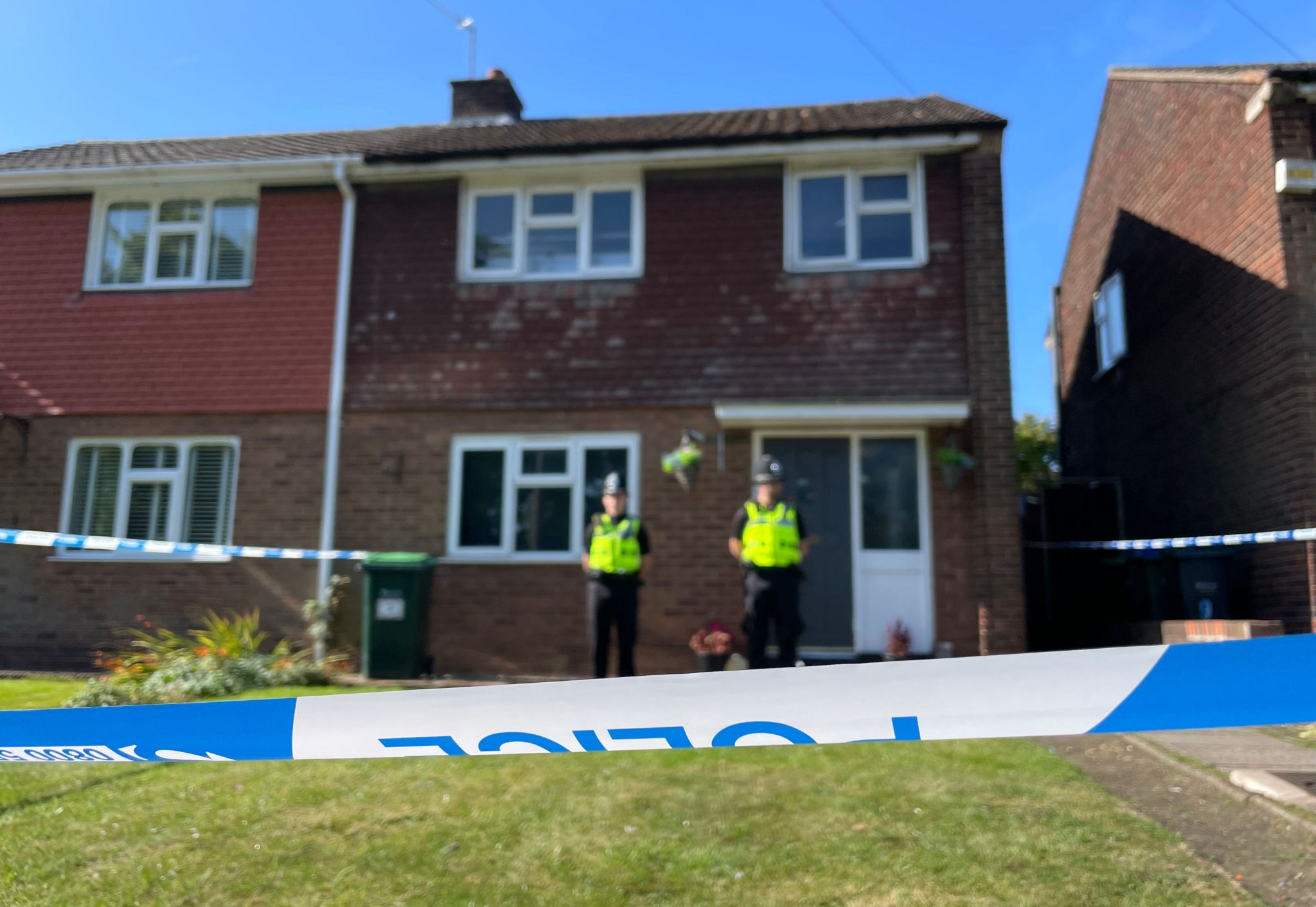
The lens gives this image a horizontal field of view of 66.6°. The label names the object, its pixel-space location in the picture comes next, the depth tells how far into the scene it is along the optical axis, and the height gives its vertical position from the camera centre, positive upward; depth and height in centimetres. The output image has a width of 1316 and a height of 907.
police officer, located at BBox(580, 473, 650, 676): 700 +20
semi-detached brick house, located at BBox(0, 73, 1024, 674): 880 +215
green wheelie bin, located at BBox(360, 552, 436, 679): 823 -15
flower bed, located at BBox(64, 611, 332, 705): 723 -57
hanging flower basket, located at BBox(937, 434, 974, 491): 840 +121
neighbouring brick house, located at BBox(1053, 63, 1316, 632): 832 +301
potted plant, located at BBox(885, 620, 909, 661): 834 -29
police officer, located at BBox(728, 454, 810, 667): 683 +28
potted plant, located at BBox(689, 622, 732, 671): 833 -36
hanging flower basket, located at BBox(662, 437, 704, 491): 859 +121
